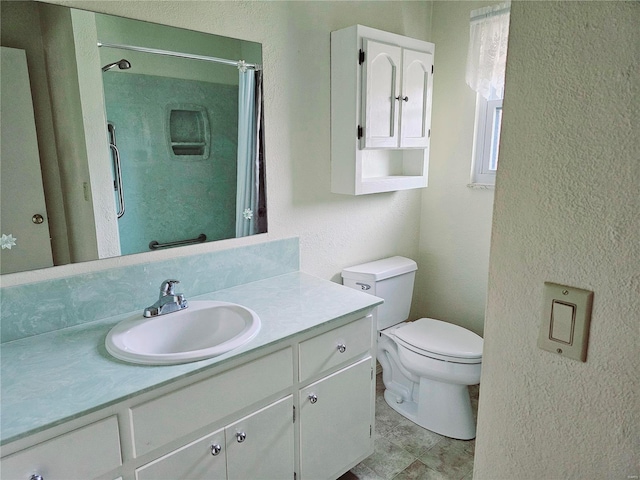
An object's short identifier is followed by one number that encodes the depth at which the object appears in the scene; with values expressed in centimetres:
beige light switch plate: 59
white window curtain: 209
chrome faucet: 150
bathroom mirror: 130
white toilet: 202
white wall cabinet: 194
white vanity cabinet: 103
